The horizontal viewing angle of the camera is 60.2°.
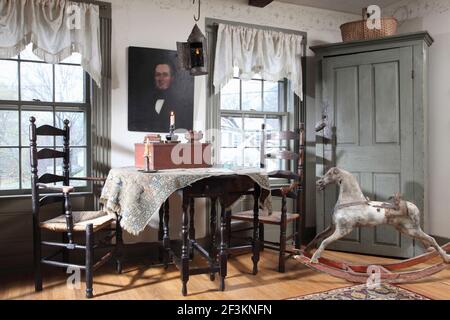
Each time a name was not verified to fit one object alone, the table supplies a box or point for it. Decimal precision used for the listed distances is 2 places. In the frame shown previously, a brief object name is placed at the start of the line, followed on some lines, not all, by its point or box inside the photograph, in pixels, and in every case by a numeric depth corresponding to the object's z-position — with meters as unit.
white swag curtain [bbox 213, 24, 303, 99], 3.89
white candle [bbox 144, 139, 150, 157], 2.87
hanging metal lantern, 3.09
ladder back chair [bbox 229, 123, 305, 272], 3.37
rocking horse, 3.11
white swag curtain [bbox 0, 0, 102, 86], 3.13
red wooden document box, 2.96
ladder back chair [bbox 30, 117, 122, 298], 2.76
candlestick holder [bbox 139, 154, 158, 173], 2.77
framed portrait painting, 3.61
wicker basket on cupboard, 3.83
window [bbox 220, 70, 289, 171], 4.15
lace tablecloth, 2.58
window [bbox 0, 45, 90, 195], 3.30
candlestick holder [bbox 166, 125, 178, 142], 3.11
